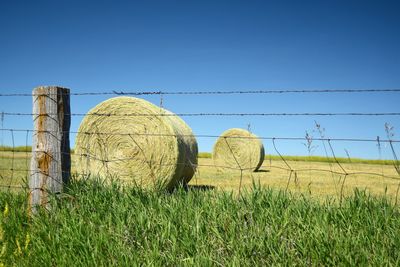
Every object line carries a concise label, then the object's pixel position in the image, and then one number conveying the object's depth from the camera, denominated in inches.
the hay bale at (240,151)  665.6
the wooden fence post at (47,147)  181.0
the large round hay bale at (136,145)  326.0
